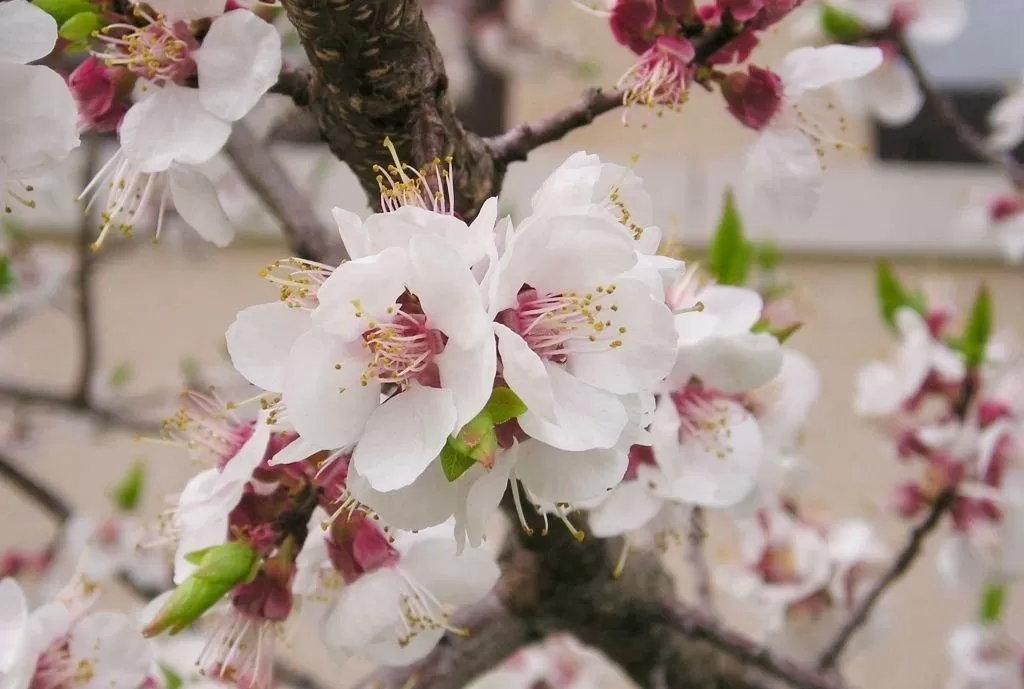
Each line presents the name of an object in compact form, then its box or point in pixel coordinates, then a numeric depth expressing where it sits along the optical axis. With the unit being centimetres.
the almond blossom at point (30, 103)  24
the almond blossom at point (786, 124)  27
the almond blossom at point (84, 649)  27
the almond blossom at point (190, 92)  25
